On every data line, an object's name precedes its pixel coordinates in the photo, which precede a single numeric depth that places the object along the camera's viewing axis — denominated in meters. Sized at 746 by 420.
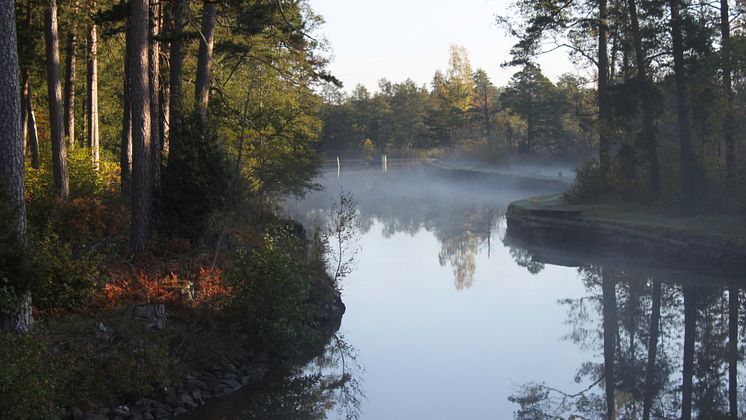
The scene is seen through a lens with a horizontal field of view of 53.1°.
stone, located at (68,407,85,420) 8.82
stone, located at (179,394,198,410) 10.27
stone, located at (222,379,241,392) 11.28
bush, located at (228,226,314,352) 12.42
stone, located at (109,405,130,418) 9.35
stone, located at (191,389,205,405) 10.51
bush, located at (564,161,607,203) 28.69
